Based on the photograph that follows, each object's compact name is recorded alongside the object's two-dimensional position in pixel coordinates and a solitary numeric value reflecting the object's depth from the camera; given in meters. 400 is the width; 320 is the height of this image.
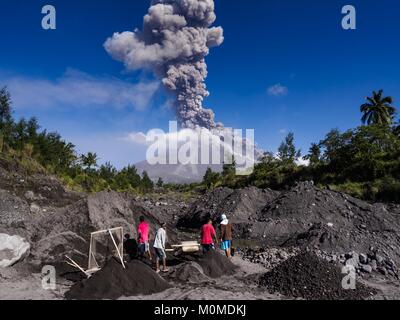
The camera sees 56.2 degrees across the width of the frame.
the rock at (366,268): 12.47
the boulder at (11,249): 11.26
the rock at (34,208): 25.64
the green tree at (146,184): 78.78
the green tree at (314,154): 56.15
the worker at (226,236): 13.52
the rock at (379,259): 13.16
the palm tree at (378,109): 57.47
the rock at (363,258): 13.17
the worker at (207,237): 12.63
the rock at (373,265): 12.77
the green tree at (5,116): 45.17
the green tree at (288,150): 69.06
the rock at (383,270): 12.46
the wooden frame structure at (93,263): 10.77
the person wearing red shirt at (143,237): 12.32
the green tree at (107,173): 70.96
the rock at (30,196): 28.84
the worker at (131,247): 13.88
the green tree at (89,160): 63.16
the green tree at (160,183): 108.25
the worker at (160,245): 11.43
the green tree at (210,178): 69.38
